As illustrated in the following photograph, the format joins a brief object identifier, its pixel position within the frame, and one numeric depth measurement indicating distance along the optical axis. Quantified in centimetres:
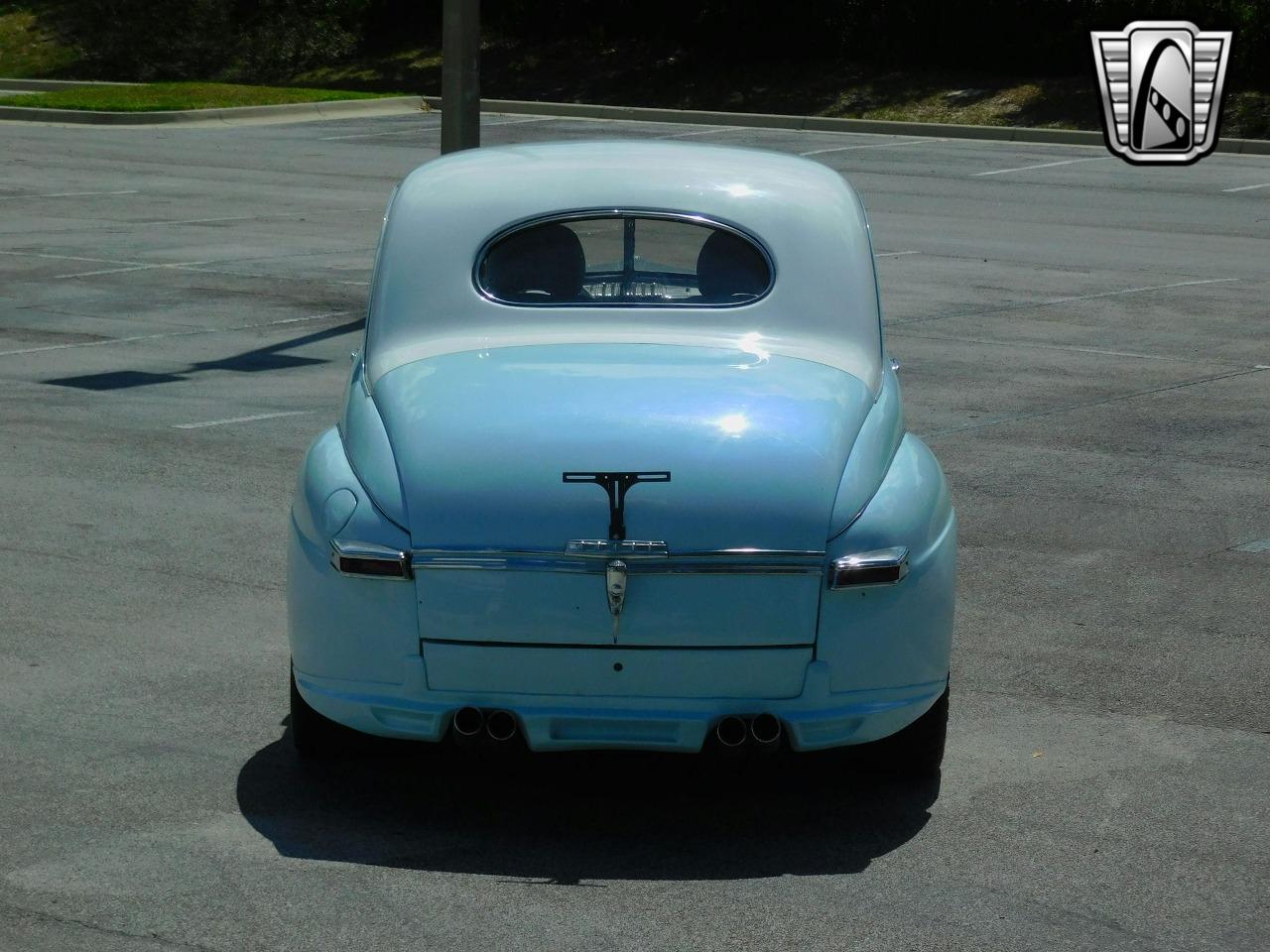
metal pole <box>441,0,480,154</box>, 1523
